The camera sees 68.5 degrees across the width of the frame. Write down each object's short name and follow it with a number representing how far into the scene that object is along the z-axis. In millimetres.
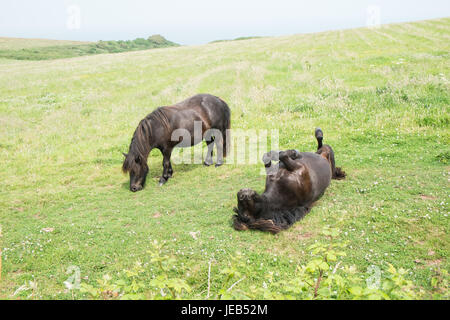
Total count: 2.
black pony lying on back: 5570
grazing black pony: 8492
